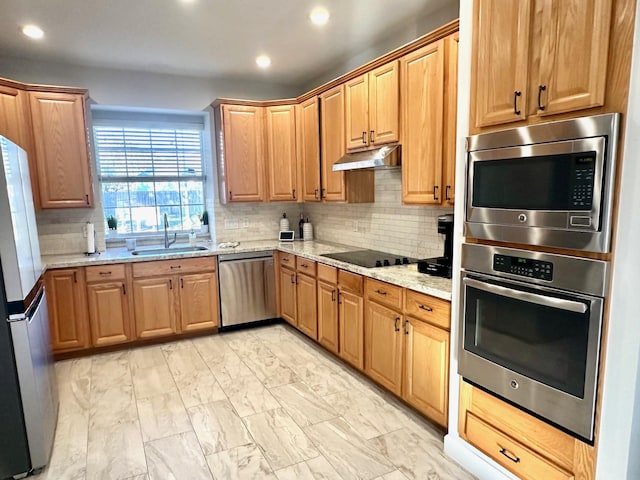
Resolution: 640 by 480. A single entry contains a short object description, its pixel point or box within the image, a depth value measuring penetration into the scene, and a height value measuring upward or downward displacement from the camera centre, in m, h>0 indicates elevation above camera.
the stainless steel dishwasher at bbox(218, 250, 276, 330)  4.14 -0.97
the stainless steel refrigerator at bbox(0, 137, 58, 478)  1.96 -0.75
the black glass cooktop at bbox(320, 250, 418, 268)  3.04 -0.53
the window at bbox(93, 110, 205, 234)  4.37 +0.32
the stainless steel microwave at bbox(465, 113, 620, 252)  1.44 +0.03
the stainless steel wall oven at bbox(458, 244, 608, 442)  1.52 -0.60
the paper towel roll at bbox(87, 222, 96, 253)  3.87 -0.38
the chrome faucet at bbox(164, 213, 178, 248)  4.41 -0.45
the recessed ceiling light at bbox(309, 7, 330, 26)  2.82 +1.30
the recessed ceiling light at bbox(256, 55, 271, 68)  3.80 +1.31
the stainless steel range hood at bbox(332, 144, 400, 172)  2.91 +0.26
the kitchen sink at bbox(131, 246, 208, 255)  4.08 -0.55
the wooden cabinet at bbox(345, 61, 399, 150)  2.90 +0.66
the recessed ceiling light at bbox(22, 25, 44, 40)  2.98 +1.28
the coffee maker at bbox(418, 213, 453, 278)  2.54 -0.44
